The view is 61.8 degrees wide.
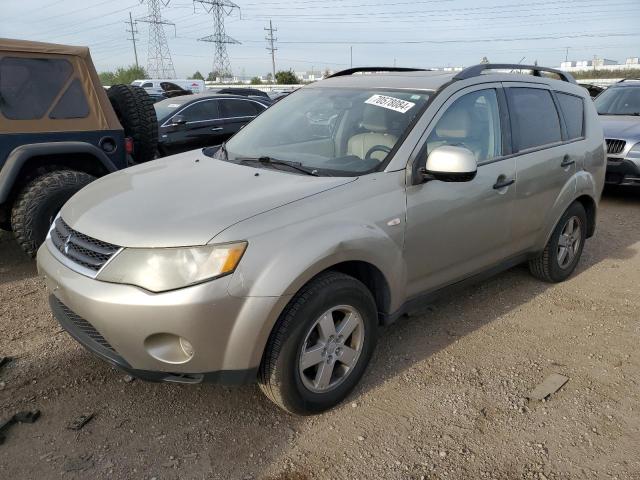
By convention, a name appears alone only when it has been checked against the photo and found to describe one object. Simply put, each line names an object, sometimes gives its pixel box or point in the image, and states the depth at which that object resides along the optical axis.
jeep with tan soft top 4.40
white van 28.96
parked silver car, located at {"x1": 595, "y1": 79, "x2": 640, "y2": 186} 7.17
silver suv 2.29
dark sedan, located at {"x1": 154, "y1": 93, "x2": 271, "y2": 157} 8.96
